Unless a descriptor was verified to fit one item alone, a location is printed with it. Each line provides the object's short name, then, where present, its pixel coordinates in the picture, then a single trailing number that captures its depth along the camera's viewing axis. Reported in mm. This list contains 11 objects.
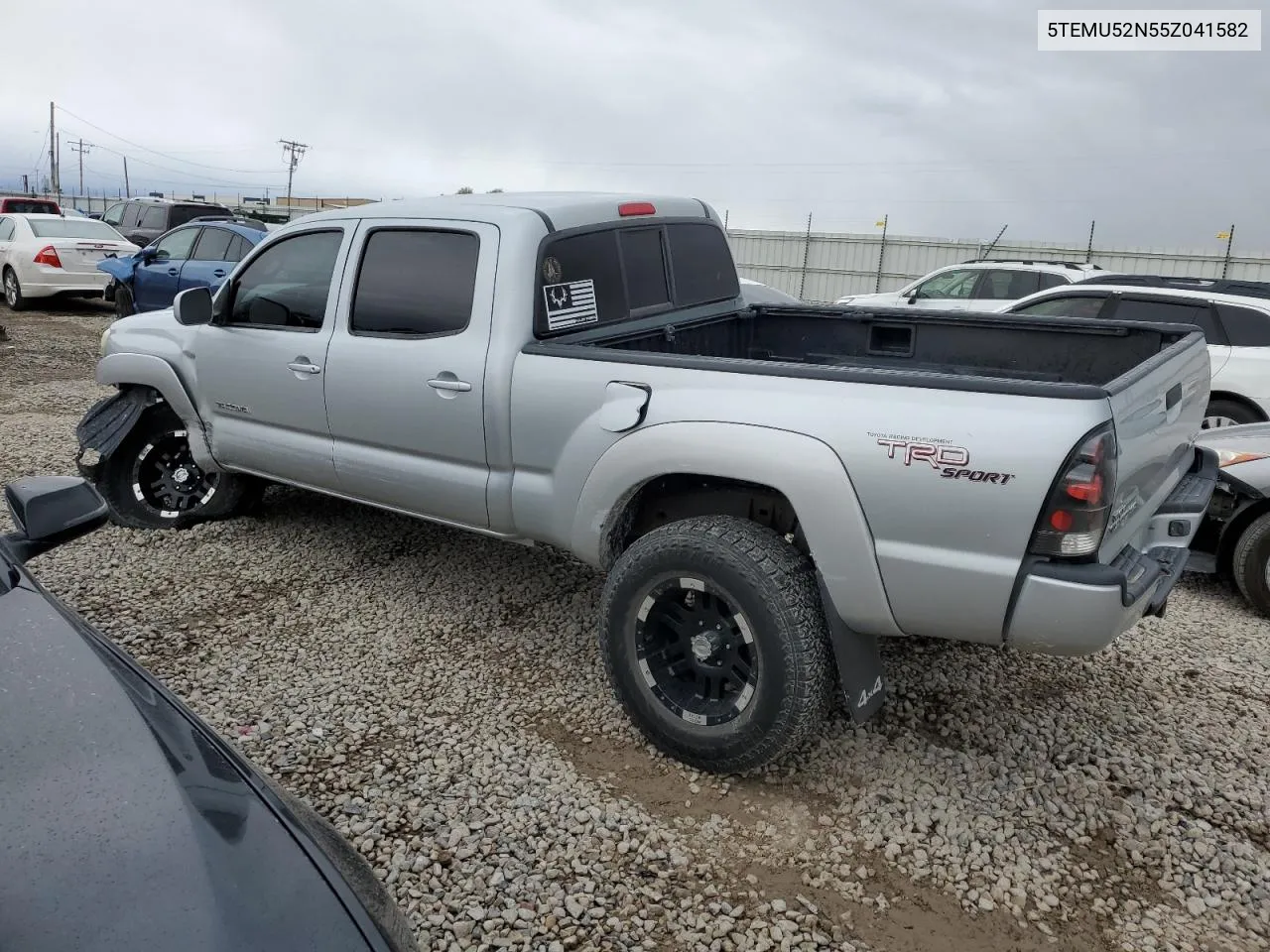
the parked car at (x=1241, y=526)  4707
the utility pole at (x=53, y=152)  64750
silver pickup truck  2646
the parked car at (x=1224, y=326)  7230
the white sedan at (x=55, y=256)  14422
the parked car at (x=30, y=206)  22172
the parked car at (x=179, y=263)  11906
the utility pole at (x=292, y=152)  64188
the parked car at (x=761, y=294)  8734
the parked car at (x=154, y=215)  18000
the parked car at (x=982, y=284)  12789
